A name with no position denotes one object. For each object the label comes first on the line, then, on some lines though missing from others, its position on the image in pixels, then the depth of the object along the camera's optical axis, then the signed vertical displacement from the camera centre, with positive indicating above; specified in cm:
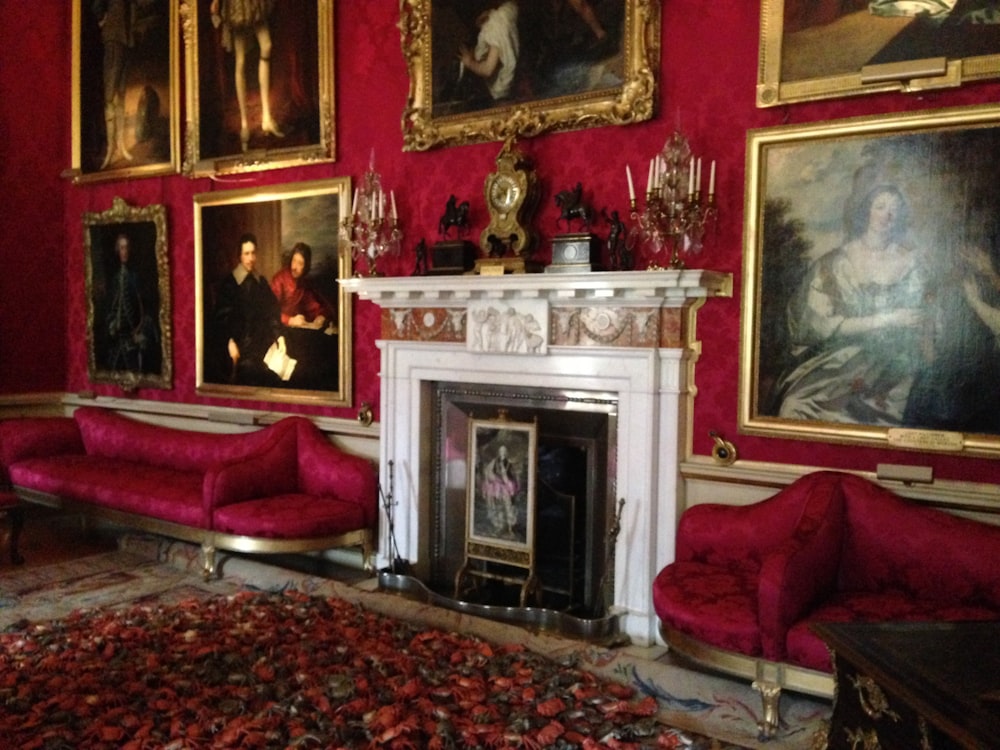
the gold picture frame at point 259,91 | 612 +169
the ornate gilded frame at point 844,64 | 384 +123
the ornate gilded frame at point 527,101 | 466 +128
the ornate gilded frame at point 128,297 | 726 +12
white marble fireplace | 452 -20
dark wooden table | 174 -80
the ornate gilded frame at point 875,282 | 385 +18
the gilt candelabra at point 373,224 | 561 +60
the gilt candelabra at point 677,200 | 439 +61
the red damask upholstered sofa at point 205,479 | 550 -126
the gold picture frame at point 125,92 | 708 +190
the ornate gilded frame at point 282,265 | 608 +35
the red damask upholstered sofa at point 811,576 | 346 -116
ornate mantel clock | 503 +63
